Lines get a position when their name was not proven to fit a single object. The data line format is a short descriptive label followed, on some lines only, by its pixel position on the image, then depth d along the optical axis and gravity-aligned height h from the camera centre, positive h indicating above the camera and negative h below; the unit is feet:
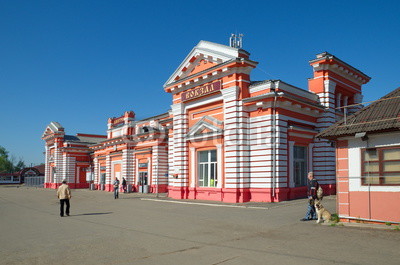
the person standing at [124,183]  117.70 -8.66
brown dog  42.32 -6.53
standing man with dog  43.80 -4.45
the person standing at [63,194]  54.85 -5.73
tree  366.22 -7.51
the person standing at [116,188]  93.89 -8.10
